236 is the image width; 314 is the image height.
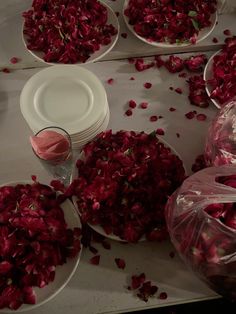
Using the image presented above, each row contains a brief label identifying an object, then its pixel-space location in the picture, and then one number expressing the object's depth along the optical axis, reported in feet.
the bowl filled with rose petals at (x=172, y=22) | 3.57
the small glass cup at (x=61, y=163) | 2.77
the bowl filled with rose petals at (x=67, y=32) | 3.49
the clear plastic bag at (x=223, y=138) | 2.72
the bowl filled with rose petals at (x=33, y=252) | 2.56
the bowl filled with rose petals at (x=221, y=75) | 3.33
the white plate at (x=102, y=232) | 2.77
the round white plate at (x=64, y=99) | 3.06
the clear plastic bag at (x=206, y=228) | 2.20
